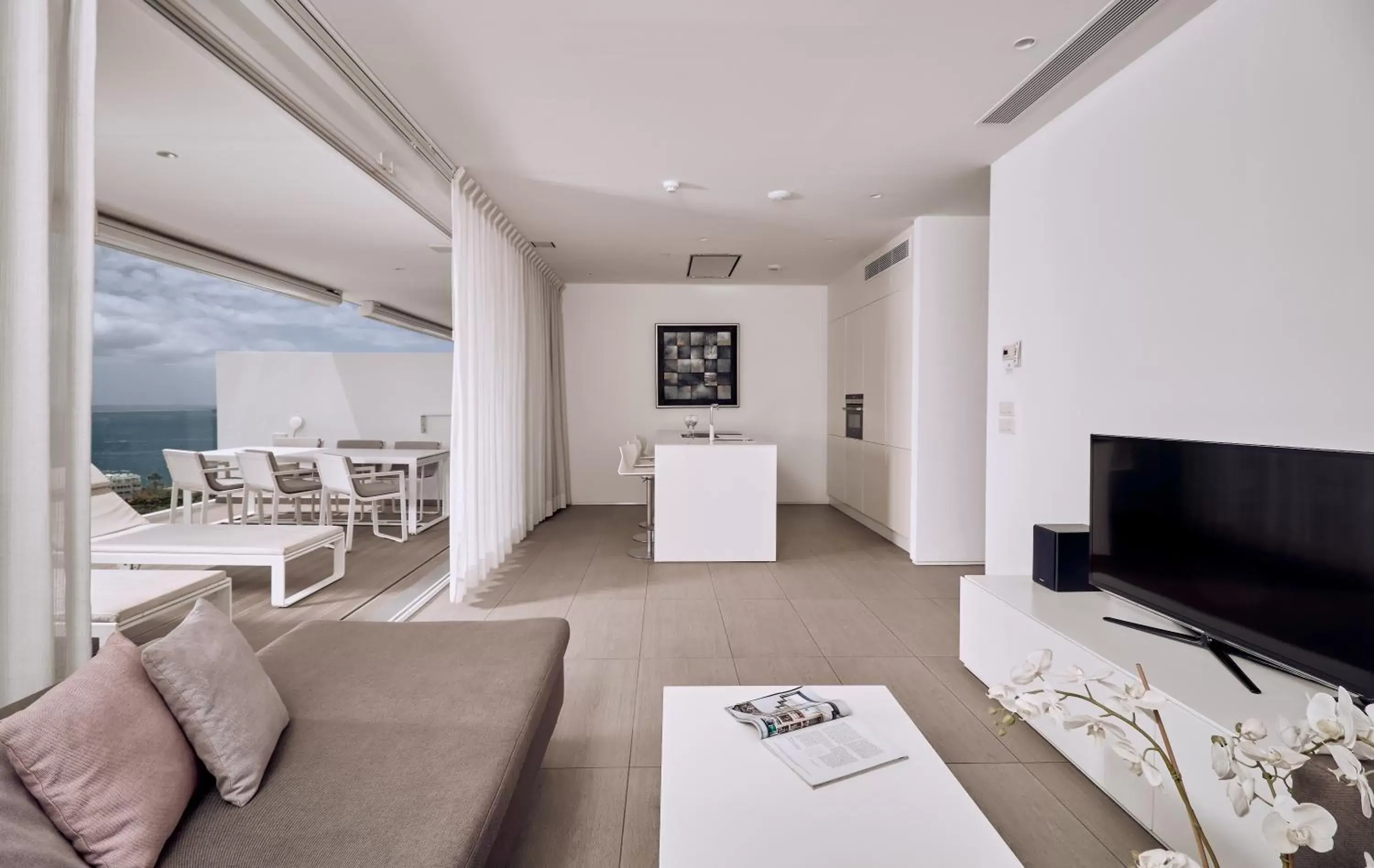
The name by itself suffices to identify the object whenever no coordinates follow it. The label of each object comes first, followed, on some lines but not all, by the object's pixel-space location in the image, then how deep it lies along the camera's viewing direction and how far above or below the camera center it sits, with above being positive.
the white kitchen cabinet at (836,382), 6.98 +0.51
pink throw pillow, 1.04 -0.59
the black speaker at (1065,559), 2.66 -0.54
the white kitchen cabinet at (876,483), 5.69 -0.51
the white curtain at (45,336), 1.42 +0.20
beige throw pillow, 1.30 -0.59
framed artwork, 7.45 +0.72
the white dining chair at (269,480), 5.43 -0.49
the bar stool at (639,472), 5.13 -0.37
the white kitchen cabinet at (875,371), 5.68 +0.51
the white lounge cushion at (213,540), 3.58 -0.68
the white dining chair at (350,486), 5.45 -0.55
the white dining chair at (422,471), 6.65 -0.52
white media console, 1.59 -0.73
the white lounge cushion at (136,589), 2.49 -0.70
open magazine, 1.55 -0.81
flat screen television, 1.58 -0.34
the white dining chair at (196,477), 5.90 -0.49
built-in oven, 6.38 +0.11
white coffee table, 1.26 -0.83
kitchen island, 4.88 -0.57
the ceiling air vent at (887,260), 5.18 +1.44
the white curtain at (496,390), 4.02 +0.27
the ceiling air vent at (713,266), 6.11 +1.61
